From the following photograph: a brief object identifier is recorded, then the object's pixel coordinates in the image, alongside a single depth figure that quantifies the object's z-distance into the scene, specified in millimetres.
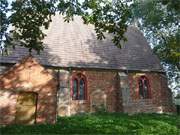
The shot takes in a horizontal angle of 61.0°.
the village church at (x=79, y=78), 10677
